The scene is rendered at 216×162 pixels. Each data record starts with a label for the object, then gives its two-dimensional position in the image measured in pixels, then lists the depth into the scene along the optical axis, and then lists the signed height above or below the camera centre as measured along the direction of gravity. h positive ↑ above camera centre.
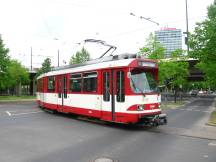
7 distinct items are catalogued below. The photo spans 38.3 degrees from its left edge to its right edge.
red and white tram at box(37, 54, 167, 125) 12.76 -0.08
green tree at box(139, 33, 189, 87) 32.44 +2.80
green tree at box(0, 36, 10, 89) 47.23 +4.06
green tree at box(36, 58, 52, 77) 63.97 +5.21
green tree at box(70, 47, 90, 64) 55.95 +6.11
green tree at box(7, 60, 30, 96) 59.00 +3.15
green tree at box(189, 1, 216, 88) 18.73 +3.00
